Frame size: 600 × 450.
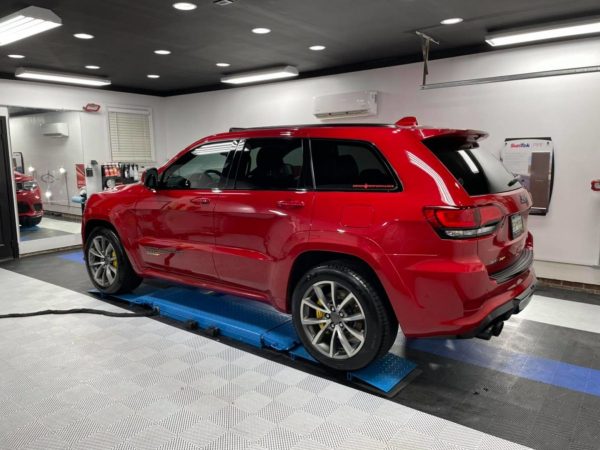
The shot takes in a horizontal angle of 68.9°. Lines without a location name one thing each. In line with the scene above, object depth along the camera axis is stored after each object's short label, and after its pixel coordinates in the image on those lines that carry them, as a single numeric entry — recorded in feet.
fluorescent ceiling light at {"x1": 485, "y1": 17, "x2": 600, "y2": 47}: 13.57
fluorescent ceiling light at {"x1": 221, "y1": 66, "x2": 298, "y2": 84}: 20.74
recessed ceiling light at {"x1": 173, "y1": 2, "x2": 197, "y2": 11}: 12.09
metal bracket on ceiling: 15.81
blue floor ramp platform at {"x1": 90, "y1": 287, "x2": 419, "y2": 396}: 9.48
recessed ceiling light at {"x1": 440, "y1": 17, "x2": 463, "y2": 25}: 13.96
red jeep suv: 8.01
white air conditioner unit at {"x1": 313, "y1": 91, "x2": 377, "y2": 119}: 19.93
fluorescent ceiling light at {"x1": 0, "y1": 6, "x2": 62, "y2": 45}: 12.12
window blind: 26.43
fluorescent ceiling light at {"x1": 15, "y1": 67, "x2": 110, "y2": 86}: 20.13
